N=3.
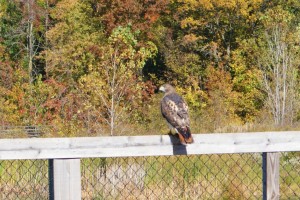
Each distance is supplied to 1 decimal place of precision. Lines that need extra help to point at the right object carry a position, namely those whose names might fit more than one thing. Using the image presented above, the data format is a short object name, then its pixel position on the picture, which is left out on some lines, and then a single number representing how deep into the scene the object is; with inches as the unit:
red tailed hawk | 389.0
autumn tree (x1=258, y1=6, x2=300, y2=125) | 1953.0
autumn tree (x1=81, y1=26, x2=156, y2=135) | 1504.7
